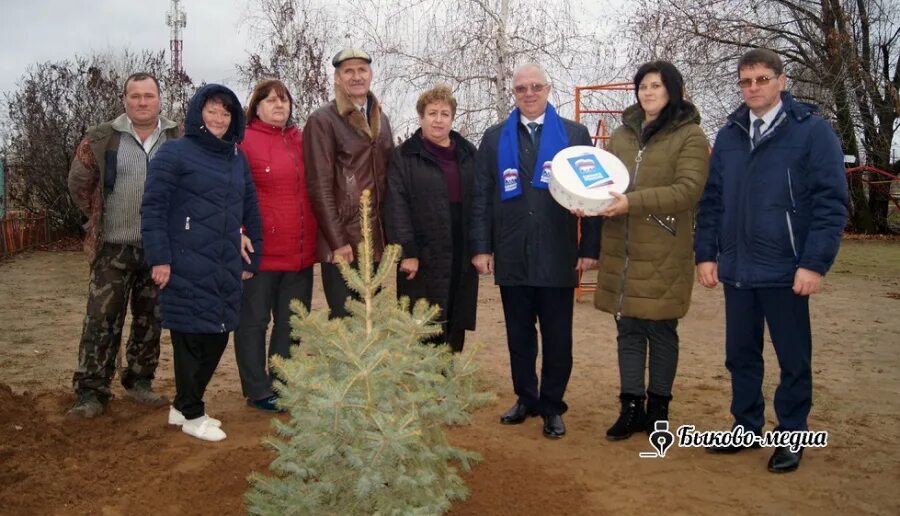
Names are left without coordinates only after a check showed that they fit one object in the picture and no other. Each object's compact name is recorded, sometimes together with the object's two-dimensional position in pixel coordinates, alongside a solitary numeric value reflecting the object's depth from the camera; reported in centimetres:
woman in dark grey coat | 491
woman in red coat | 506
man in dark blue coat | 408
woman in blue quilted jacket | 446
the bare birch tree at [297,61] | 2111
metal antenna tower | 2994
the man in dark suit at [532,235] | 478
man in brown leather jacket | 493
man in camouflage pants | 506
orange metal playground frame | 1016
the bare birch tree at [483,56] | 1315
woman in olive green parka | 451
